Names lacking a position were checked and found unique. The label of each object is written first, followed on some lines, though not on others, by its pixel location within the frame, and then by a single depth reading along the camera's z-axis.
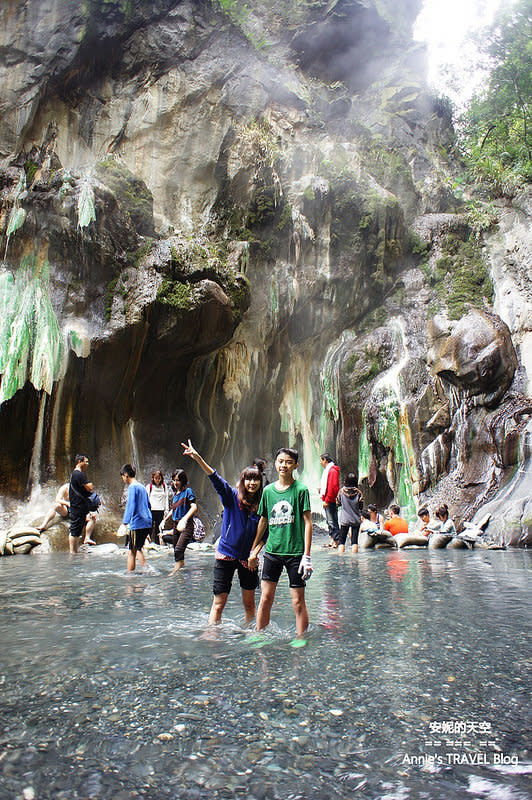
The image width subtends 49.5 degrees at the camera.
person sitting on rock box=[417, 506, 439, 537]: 12.59
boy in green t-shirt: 4.22
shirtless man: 11.51
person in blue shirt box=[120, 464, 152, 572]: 7.48
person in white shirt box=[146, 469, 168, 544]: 10.65
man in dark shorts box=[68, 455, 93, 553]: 10.28
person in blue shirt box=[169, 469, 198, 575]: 7.82
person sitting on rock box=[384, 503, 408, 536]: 13.00
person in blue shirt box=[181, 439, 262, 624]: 4.50
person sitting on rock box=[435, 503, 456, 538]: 12.47
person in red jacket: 10.88
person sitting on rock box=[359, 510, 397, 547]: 12.07
